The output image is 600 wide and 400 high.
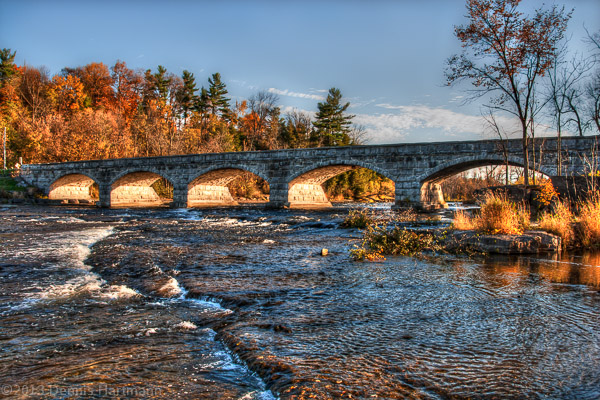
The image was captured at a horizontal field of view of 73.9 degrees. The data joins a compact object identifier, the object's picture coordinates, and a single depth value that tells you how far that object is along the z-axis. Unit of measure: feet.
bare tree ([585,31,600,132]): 96.77
